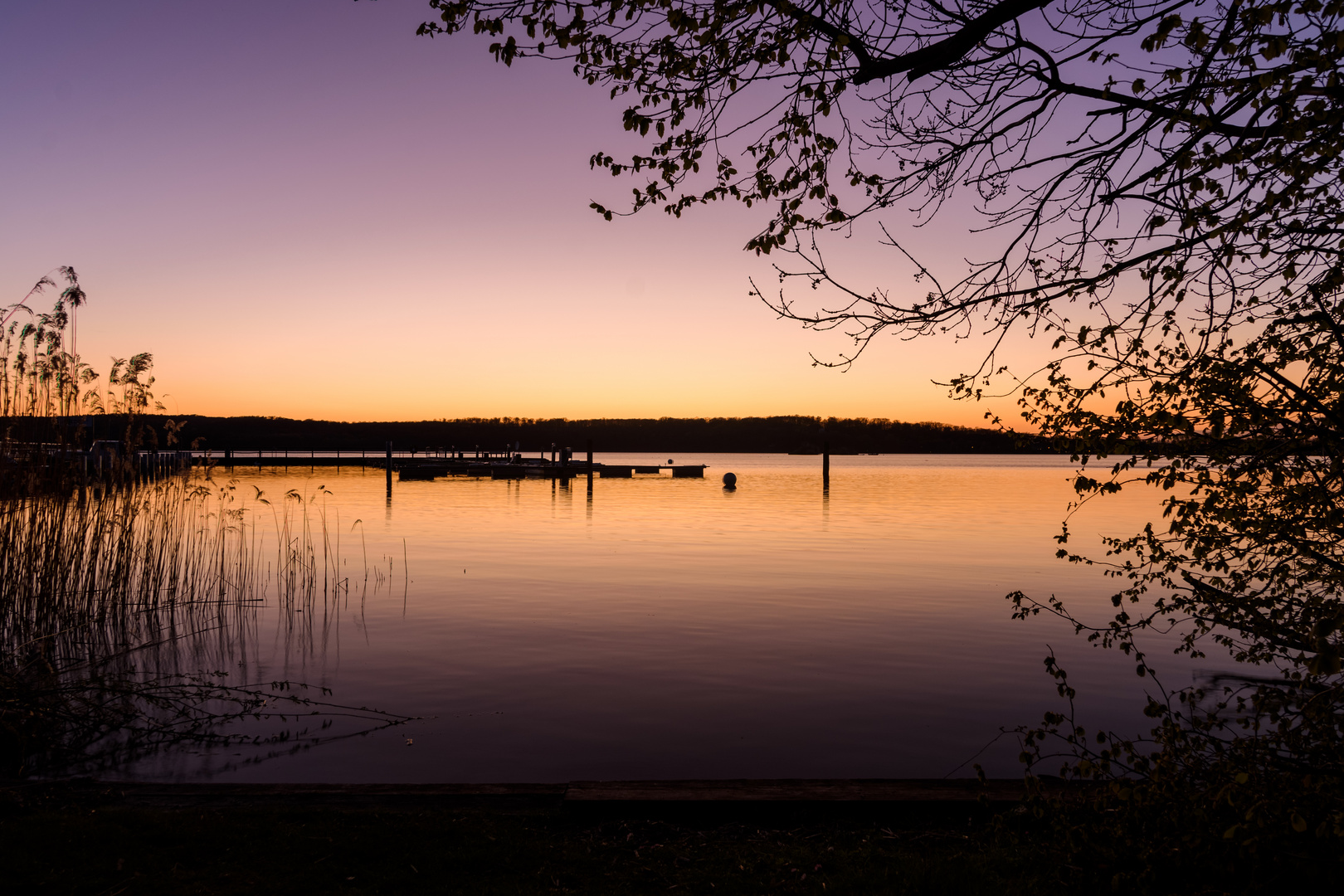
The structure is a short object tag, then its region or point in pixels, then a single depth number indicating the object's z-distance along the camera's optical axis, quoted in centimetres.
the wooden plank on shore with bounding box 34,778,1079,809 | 697
